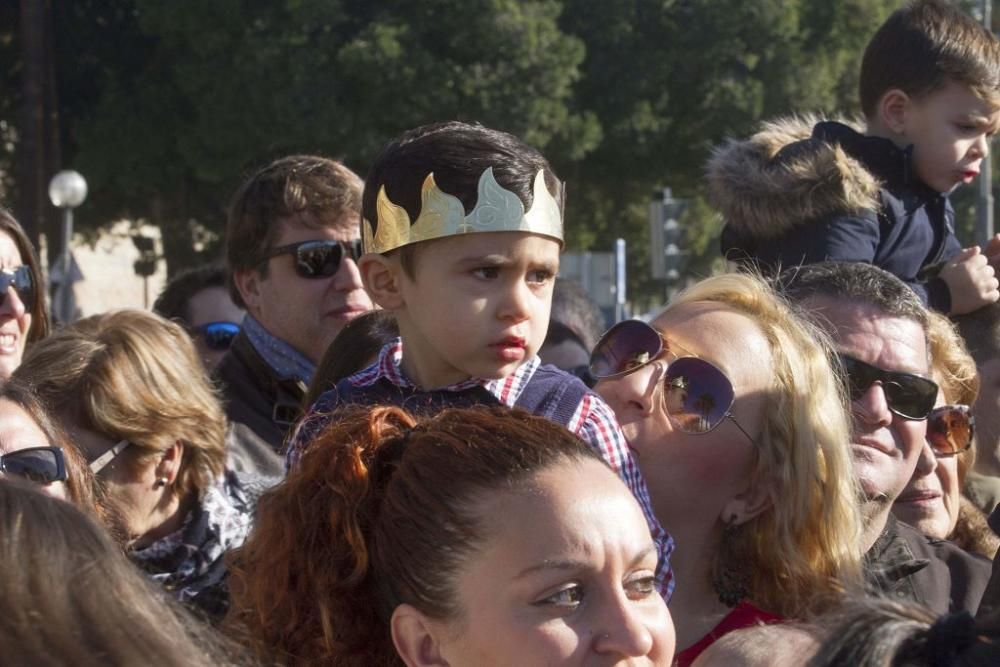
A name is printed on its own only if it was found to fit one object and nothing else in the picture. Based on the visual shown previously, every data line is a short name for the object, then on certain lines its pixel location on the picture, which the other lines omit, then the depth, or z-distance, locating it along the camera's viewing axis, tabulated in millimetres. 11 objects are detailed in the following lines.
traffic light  31344
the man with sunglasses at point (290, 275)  9047
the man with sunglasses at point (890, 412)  6488
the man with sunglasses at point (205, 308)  11625
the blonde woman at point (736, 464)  5812
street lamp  37719
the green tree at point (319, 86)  44969
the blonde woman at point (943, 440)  7496
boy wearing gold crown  5816
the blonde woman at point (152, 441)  7141
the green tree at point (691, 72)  49094
